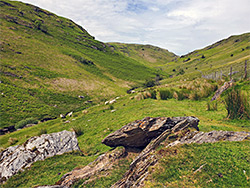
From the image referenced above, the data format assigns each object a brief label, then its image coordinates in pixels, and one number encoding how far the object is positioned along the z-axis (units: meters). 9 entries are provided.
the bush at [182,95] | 22.12
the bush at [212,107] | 15.55
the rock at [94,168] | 8.70
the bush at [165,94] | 23.30
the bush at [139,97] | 25.66
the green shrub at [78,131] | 18.38
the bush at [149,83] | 89.00
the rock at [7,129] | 29.54
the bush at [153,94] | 24.13
